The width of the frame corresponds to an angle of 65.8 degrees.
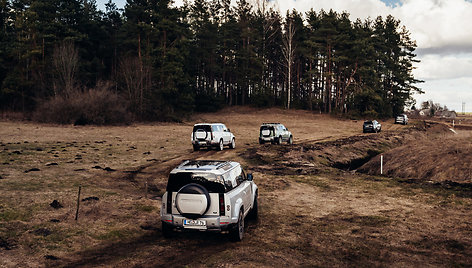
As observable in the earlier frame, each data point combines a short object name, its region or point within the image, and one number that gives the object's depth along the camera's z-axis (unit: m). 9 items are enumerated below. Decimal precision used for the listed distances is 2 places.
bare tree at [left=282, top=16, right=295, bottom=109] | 70.38
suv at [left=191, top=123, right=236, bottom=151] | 27.21
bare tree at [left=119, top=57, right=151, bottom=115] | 58.00
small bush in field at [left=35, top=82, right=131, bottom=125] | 48.00
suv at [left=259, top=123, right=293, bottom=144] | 32.38
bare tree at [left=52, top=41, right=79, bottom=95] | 54.62
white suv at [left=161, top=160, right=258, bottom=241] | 8.78
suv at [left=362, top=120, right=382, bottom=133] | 49.72
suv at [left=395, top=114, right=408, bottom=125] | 65.75
